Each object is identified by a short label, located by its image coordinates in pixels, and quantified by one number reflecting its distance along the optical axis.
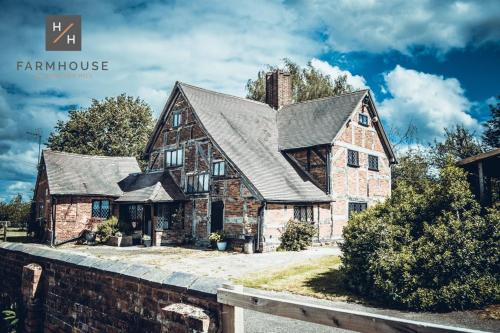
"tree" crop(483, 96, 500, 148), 32.53
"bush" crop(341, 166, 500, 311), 8.28
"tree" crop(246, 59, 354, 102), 39.06
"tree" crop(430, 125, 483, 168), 38.00
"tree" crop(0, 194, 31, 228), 44.38
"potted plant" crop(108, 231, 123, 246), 22.02
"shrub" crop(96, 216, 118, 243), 22.88
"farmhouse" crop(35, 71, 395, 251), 19.58
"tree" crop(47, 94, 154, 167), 42.44
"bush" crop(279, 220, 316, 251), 18.73
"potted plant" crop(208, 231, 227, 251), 19.03
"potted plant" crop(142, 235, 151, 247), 21.47
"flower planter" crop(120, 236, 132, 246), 22.25
